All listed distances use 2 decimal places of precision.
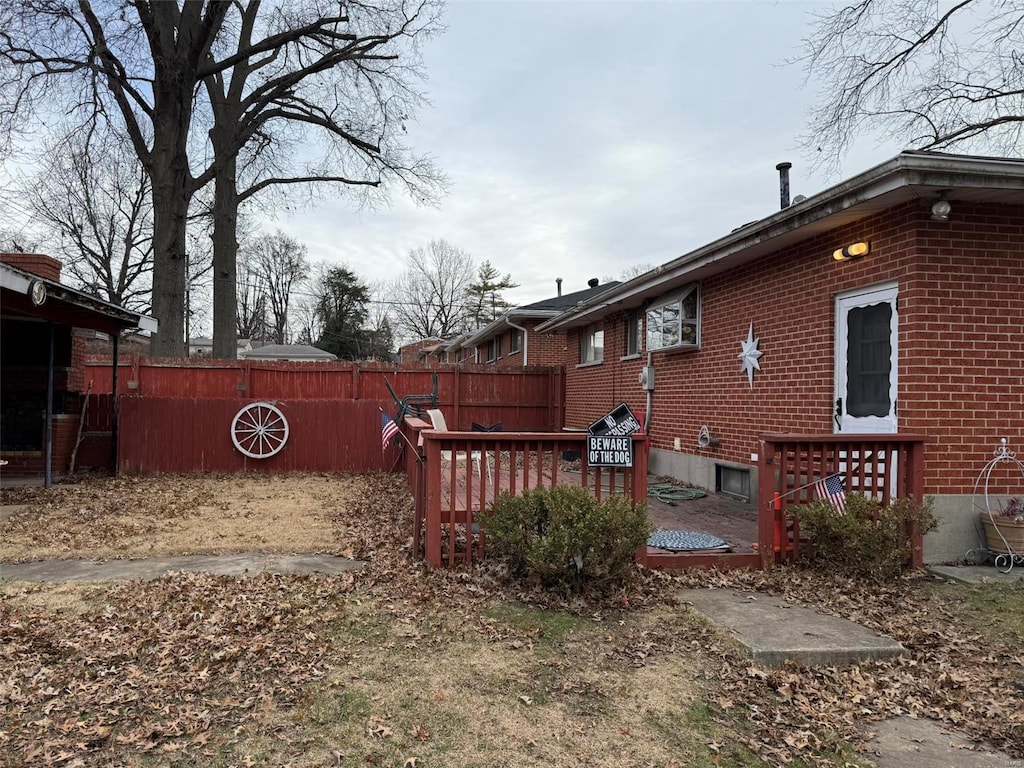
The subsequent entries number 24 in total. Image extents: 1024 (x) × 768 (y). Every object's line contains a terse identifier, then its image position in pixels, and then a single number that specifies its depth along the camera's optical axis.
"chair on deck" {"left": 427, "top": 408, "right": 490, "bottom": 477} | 8.22
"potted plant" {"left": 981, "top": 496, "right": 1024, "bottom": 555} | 4.57
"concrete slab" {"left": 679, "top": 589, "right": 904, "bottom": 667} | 3.14
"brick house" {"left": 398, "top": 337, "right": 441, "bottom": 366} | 38.08
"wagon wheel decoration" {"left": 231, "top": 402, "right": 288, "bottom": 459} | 10.72
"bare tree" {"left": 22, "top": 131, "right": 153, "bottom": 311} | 28.36
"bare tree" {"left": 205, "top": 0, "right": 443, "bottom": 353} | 14.81
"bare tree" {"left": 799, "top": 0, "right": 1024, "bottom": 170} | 11.13
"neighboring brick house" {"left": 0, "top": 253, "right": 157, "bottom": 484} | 9.51
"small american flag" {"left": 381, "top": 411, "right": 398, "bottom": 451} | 9.32
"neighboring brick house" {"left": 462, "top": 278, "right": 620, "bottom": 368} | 16.95
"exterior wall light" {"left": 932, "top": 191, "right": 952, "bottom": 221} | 4.52
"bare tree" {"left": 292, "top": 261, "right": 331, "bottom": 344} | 47.50
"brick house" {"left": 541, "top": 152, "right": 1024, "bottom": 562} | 4.75
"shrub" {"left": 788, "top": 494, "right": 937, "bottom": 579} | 4.26
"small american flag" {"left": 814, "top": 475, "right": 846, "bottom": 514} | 4.51
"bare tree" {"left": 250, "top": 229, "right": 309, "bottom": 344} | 47.50
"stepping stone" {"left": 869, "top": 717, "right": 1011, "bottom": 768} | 2.36
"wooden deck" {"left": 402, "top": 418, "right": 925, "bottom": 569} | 4.45
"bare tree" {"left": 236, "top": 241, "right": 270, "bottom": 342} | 47.38
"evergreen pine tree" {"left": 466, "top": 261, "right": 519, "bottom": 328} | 44.53
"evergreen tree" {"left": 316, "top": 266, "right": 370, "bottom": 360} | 45.22
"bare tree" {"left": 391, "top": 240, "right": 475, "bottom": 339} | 47.09
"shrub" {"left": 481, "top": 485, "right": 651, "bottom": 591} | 3.80
